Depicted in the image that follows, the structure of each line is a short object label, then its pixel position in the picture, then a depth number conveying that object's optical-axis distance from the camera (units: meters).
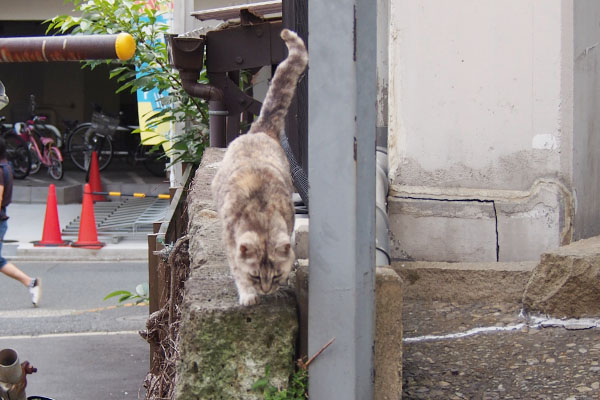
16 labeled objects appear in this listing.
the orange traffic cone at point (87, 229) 11.45
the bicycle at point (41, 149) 16.53
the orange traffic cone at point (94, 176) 15.69
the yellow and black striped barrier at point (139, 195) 12.28
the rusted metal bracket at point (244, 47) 5.78
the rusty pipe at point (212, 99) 5.93
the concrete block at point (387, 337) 2.51
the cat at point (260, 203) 2.71
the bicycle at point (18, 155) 16.88
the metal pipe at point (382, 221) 3.39
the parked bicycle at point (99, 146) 17.77
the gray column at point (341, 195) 2.33
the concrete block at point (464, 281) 3.68
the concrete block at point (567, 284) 3.21
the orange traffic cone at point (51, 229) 11.51
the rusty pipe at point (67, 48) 2.45
